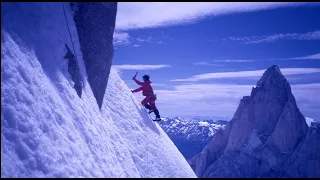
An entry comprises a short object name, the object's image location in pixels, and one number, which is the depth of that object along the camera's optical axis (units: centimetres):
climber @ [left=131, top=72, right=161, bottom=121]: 1903
